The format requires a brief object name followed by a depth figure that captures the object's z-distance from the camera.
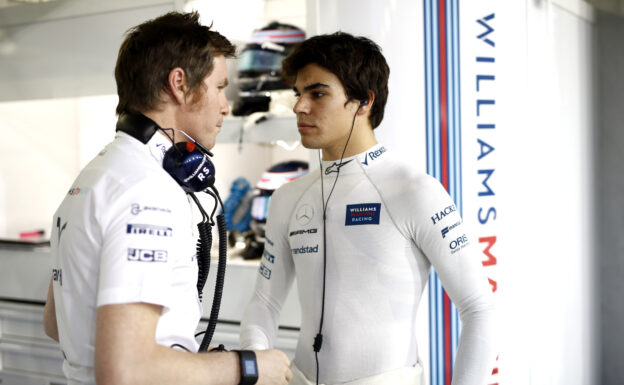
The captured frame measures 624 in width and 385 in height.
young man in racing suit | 1.55
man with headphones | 0.97
